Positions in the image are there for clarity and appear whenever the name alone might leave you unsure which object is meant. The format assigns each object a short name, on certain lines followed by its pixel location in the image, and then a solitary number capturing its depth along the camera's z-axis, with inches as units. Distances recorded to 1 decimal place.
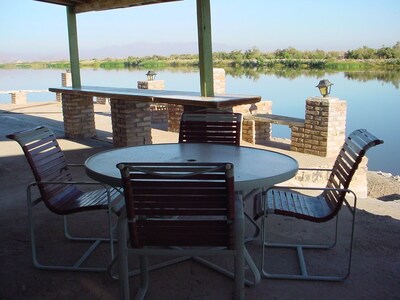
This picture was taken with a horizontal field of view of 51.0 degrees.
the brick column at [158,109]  405.2
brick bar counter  187.2
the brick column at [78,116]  279.9
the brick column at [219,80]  352.2
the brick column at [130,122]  235.9
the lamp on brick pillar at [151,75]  404.2
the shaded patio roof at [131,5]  186.4
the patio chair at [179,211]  66.1
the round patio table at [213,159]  81.0
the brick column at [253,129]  299.0
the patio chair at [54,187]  93.9
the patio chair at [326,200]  88.0
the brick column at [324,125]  243.0
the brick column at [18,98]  600.4
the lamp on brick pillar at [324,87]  246.4
